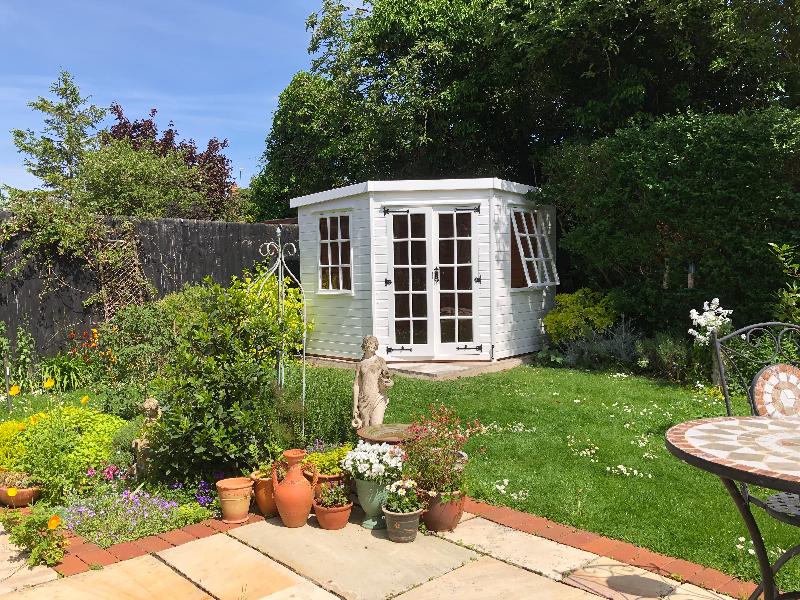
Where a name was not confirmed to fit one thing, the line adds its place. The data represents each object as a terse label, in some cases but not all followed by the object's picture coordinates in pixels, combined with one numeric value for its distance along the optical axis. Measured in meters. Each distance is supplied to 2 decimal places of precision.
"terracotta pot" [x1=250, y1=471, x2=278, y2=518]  4.15
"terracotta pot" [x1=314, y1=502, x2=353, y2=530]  3.88
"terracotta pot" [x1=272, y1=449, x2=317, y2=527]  3.90
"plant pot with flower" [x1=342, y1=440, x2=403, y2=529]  3.85
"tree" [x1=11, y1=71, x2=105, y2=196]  16.05
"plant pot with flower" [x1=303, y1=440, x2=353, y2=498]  4.11
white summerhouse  8.94
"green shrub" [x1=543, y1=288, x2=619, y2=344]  9.25
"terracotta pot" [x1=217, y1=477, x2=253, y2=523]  4.04
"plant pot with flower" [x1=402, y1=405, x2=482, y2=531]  3.75
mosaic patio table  2.05
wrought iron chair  2.51
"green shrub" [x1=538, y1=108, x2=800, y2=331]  7.67
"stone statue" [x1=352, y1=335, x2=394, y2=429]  4.81
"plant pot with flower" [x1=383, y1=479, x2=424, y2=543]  3.65
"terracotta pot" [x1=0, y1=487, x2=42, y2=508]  4.42
